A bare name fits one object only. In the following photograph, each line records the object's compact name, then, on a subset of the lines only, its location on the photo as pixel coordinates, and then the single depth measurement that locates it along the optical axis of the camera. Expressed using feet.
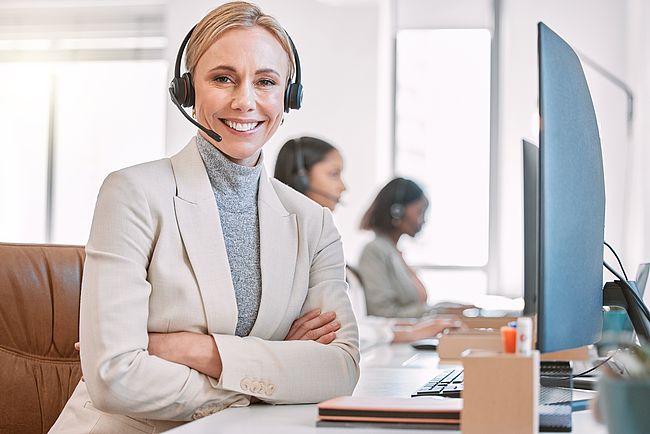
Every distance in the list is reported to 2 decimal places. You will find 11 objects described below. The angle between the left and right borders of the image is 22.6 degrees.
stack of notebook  6.19
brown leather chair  8.01
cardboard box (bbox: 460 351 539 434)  5.66
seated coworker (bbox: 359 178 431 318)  17.22
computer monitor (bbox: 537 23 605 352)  6.08
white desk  6.21
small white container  5.73
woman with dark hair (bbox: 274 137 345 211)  12.60
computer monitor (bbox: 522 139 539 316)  8.18
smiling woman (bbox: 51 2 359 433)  6.80
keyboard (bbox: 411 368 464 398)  7.14
